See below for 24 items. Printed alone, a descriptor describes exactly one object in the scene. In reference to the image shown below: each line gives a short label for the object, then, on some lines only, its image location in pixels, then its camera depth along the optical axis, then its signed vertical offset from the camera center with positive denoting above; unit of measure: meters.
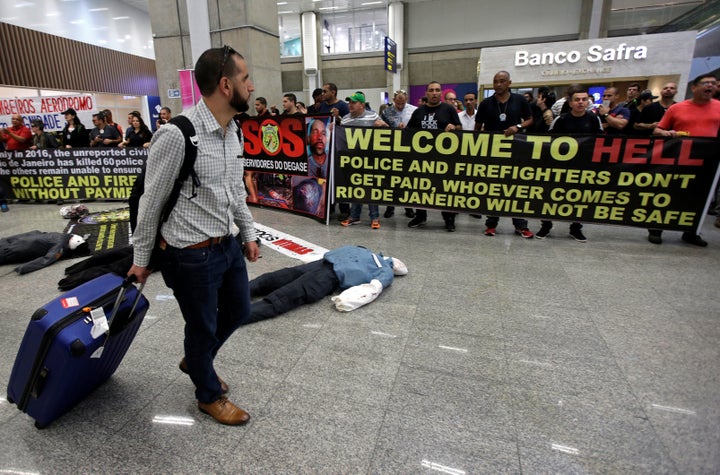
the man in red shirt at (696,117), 4.73 +0.06
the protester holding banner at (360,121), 5.61 +0.00
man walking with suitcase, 1.60 -0.37
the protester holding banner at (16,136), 7.48 -0.30
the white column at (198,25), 7.82 +1.81
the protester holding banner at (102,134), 7.96 -0.27
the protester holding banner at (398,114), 6.09 +0.11
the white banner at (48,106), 9.32 +0.31
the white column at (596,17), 15.44 +3.91
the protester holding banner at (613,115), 6.00 +0.11
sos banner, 5.82 -0.61
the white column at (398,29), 17.78 +4.03
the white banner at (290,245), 4.56 -1.48
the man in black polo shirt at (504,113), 5.13 +0.11
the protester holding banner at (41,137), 7.67 -0.33
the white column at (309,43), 18.97 +3.62
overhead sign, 15.39 +2.59
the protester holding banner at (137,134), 7.50 -0.25
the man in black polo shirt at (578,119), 4.82 +0.04
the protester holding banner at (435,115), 5.25 +0.08
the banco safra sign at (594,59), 11.16 +1.81
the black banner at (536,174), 4.73 -0.64
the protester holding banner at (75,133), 7.88 -0.25
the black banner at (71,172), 7.34 -0.94
